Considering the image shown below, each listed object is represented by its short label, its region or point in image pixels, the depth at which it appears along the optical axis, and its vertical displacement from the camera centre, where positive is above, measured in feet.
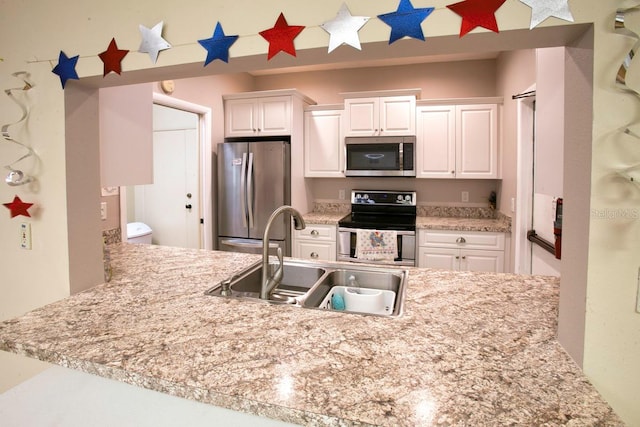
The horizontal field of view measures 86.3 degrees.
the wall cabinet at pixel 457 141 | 11.20 +1.71
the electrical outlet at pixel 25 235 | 4.58 -0.57
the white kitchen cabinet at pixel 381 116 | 11.52 +2.63
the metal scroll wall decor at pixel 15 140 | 4.30 +0.72
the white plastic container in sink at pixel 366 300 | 5.00 -1.60
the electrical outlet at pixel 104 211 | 7.37 -0.39
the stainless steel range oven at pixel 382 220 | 10.86 -0.98
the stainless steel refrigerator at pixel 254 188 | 11.37 +0.15
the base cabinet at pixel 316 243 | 11.63 -1.72
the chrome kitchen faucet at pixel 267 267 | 4.79 -1.09
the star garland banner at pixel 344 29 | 2.65 +1.49
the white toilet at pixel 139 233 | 13.66 -1.63
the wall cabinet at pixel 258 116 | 11.84 +2.71
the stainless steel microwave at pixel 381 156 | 11.54 +1.26
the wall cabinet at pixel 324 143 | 12.50 +1.82
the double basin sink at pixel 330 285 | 4.89 -1.47
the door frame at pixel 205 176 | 11.73 +0.58
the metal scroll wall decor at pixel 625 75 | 2.45 +0.86
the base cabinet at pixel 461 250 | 10.24 -1.78
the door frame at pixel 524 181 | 9.04 +0.29
